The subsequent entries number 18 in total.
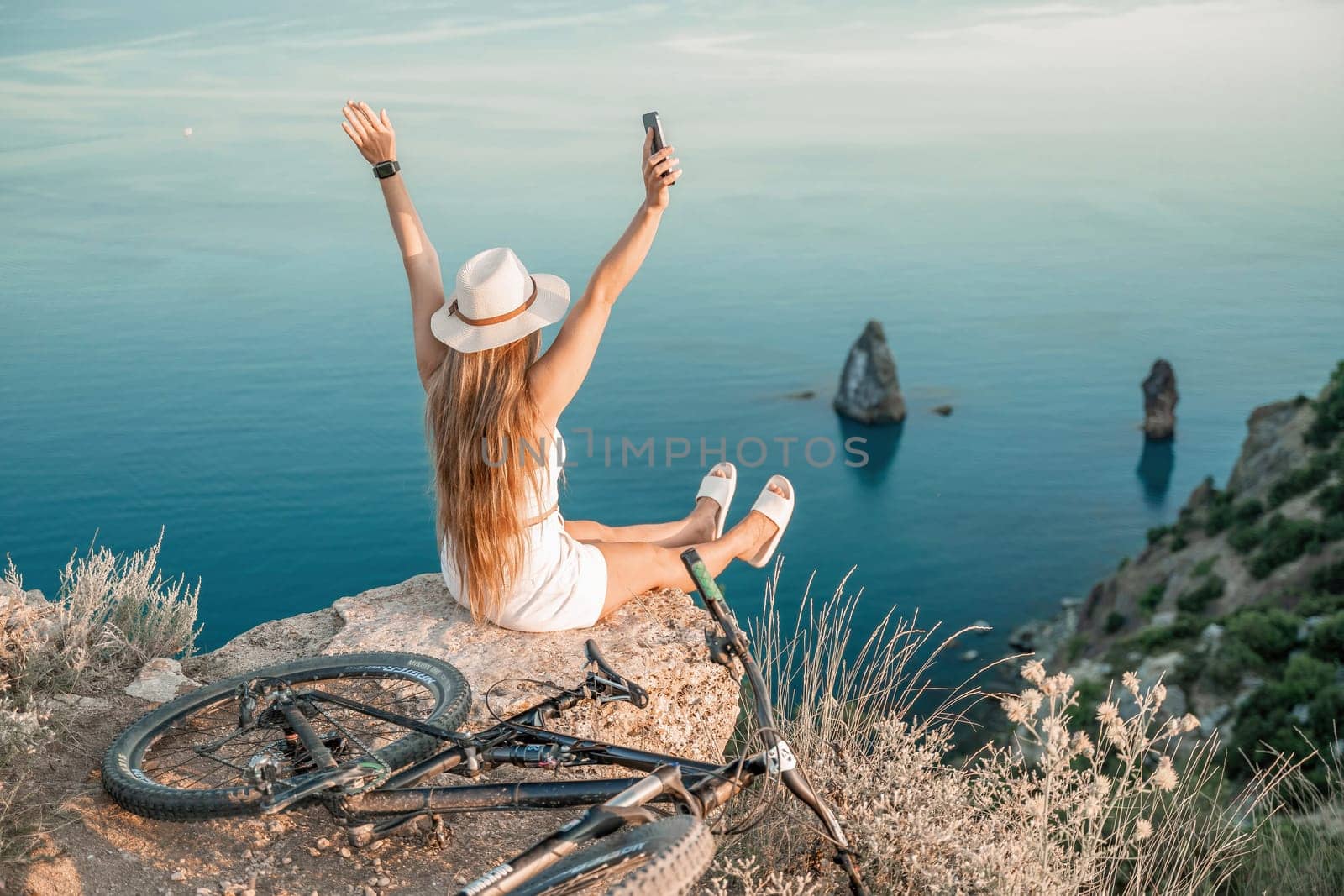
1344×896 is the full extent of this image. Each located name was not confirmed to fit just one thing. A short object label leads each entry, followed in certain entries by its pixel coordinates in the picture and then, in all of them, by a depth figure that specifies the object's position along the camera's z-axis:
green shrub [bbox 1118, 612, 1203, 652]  36.22
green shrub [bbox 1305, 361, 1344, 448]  47.91
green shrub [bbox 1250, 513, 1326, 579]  39.09
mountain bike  2.25
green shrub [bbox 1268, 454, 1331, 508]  44.31
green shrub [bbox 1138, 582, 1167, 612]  47.03
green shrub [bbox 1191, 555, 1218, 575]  44.84
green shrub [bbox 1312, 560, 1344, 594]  35.72
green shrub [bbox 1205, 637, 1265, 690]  30.58
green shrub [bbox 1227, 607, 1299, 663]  31.02
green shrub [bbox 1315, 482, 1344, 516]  39.84
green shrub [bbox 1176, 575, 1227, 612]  42.44
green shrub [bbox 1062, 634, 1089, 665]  50.44
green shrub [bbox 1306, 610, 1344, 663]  28.11
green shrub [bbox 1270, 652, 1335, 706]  26.56
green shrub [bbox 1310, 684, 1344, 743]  23.83
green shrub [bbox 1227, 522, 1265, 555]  43.50
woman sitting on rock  3.89
